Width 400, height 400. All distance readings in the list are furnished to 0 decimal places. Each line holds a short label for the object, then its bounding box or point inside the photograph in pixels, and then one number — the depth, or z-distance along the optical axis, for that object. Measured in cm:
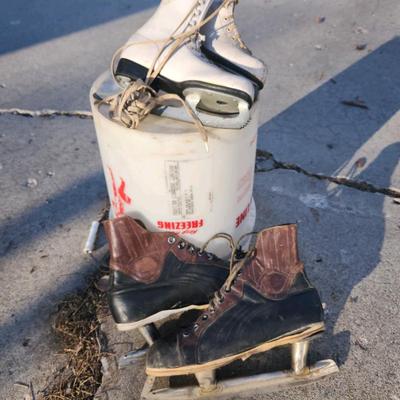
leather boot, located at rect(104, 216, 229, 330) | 138
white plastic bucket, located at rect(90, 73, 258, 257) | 128
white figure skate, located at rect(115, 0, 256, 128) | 126
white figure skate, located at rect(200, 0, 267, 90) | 140
